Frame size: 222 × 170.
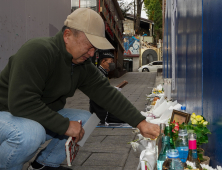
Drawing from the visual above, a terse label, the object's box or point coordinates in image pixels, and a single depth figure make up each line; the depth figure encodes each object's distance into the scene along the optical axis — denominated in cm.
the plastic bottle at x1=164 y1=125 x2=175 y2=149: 185
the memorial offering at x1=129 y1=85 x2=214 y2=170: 176
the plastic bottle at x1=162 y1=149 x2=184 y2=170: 146
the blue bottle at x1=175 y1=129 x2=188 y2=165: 178
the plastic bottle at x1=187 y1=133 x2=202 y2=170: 175
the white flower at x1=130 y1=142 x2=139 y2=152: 296
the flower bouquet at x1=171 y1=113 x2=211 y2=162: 196
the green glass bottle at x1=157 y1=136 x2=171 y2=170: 176
